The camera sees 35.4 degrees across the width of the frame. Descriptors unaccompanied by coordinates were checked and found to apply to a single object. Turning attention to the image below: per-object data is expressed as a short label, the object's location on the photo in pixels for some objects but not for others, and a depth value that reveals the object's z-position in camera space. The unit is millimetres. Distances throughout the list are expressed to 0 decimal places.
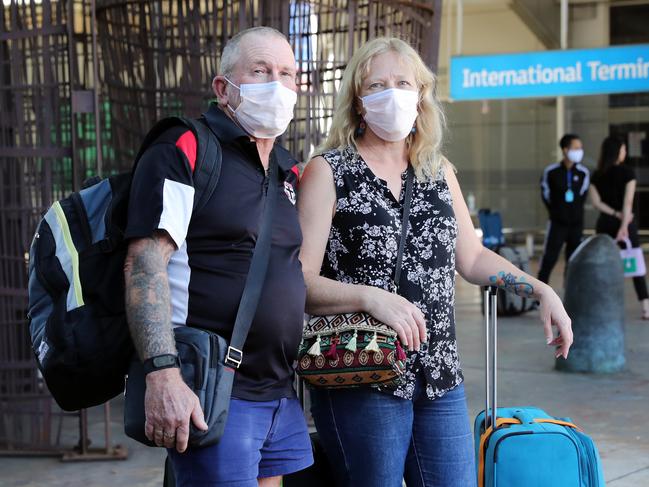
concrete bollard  7633
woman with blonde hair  2803
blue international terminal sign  13625
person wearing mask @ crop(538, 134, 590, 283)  10711
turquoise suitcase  3061
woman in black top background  9961
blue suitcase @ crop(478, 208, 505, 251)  12086
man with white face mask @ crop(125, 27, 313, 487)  2316
